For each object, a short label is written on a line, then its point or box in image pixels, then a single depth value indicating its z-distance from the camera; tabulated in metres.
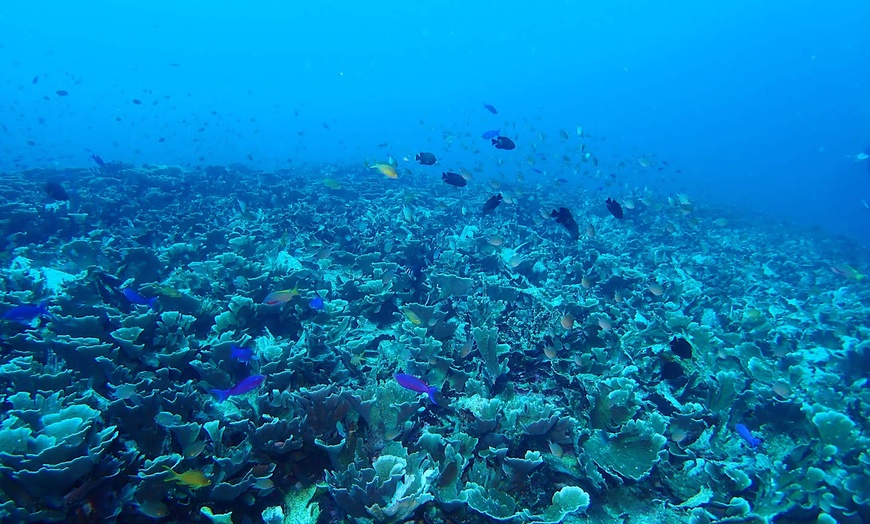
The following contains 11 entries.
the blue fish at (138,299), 5.24
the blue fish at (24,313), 4.60
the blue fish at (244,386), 3.61
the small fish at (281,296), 5.58
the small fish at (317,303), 5.91
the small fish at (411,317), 5.85
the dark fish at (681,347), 5.09
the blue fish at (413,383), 3.94
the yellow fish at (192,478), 2.93
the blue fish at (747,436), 4.66
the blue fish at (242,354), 4.43
